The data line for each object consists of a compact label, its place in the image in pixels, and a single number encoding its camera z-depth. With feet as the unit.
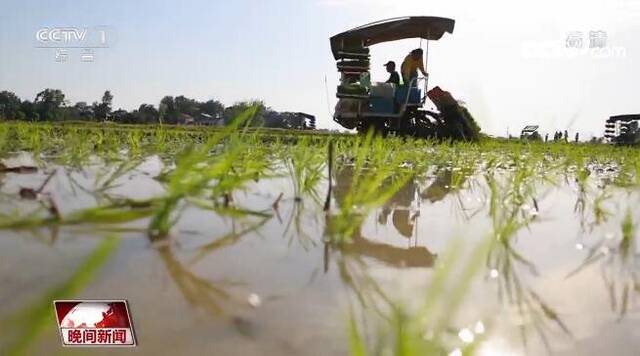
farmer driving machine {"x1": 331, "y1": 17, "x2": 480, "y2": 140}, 22.13
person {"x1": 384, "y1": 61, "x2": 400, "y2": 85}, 22.82
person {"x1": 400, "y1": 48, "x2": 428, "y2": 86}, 22.04
